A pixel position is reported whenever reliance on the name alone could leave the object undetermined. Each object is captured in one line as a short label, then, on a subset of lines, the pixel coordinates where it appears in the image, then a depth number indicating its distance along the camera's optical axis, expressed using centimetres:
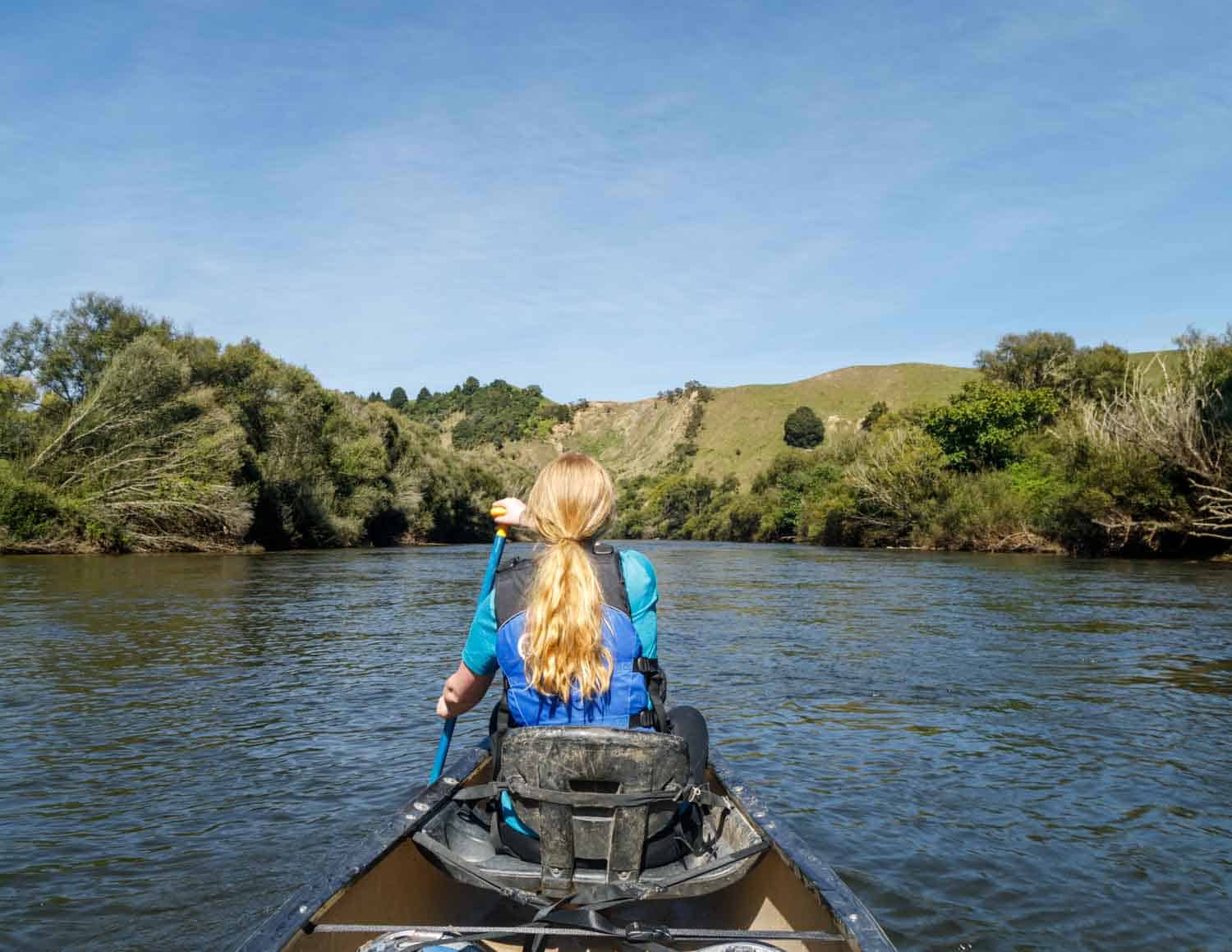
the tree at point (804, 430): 11775
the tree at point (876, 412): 10481
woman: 355
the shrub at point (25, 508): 3509
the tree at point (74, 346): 4288
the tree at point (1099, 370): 7031
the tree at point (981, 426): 5462
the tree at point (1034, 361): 7325
